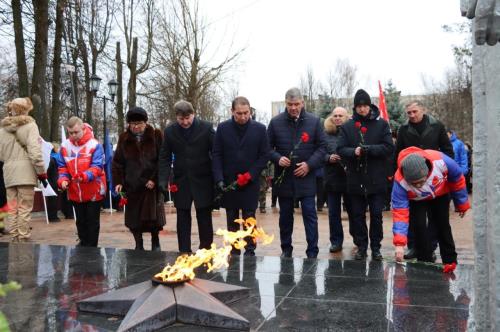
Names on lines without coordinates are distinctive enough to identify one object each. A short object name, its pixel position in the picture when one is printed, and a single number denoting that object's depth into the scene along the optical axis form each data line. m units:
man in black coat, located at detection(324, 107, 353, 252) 6.91
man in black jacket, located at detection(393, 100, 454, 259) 6.20
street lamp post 18.73
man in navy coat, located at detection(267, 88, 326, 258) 6.00
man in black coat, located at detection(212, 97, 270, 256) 5.99
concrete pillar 1.94
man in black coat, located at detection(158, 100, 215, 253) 6.10
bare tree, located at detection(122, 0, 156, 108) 24.50
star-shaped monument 3.32
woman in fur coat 6.43
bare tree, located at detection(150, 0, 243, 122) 22.58
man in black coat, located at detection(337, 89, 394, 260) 6.20
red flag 12.48
